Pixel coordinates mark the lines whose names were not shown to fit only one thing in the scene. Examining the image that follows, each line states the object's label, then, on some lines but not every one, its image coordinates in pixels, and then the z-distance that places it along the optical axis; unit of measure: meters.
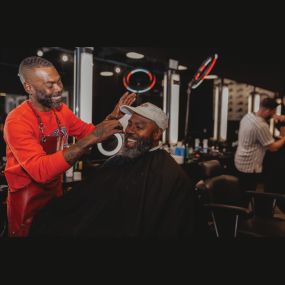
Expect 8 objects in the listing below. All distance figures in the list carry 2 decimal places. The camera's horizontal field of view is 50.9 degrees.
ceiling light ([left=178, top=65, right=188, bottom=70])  5.37
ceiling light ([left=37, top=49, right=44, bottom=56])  3.37
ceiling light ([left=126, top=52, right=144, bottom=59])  4.25
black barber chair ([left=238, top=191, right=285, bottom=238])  2.29
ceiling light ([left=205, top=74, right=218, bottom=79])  6.02
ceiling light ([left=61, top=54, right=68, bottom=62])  3.51
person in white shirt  3.19
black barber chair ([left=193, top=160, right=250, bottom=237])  2.31
